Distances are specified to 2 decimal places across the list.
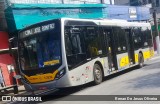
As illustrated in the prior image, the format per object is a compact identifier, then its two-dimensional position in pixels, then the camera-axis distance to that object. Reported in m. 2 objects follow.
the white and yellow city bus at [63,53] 11.68
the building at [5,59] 18.62
